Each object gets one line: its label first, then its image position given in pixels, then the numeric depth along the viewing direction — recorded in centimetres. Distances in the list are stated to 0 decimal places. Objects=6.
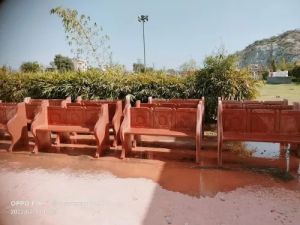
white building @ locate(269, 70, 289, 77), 2686
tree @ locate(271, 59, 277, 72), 3345
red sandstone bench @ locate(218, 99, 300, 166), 399
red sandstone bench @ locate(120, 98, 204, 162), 431
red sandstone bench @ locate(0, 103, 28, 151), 493
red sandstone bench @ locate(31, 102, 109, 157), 459
